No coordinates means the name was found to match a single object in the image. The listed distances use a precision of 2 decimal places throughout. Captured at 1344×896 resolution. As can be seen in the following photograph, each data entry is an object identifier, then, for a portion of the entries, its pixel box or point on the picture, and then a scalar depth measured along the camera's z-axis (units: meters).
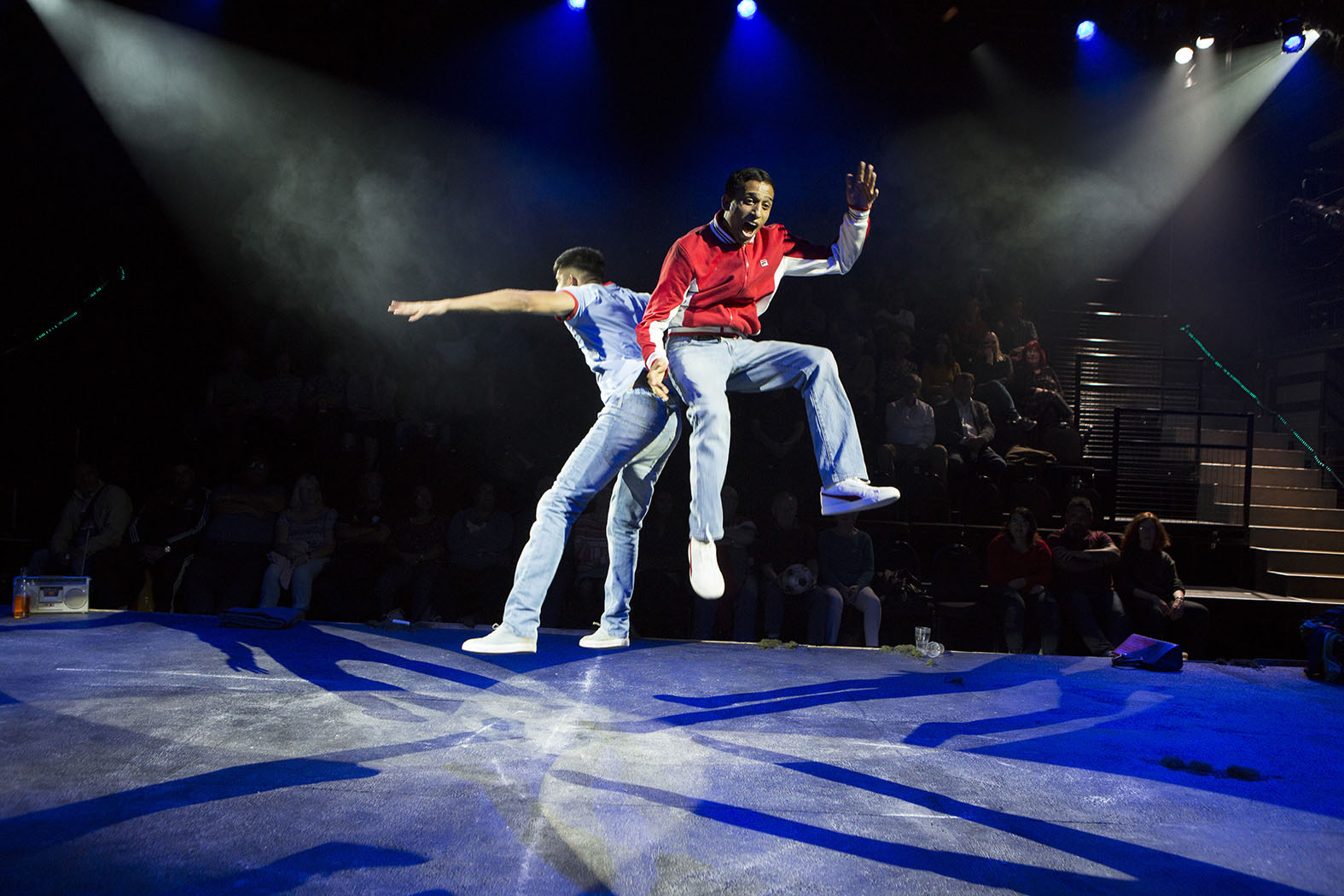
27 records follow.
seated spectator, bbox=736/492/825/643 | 4.95
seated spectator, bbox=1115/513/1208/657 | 5.34
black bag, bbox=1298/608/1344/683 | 3.45
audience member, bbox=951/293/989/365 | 7.89
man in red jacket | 3.32
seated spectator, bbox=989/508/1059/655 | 5.16
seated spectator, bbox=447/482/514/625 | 5.20
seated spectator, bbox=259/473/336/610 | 5.01
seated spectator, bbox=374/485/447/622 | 5.01
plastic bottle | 3.76
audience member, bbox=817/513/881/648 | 5.06
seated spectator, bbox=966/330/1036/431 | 7.03
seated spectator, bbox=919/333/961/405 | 7.10
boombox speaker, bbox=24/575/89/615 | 3.86
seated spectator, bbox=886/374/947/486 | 6.07
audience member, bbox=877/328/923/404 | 6.67
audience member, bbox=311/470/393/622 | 5.07
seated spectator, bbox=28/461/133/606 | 5.15
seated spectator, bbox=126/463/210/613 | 5.33
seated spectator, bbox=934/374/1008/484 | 6.34
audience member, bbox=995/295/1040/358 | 8.53
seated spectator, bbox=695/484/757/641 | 4.98
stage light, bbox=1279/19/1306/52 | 6.57
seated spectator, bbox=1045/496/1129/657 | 5.12
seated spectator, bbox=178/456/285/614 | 5.04
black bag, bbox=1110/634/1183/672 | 3.56
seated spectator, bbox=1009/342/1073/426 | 7.24
